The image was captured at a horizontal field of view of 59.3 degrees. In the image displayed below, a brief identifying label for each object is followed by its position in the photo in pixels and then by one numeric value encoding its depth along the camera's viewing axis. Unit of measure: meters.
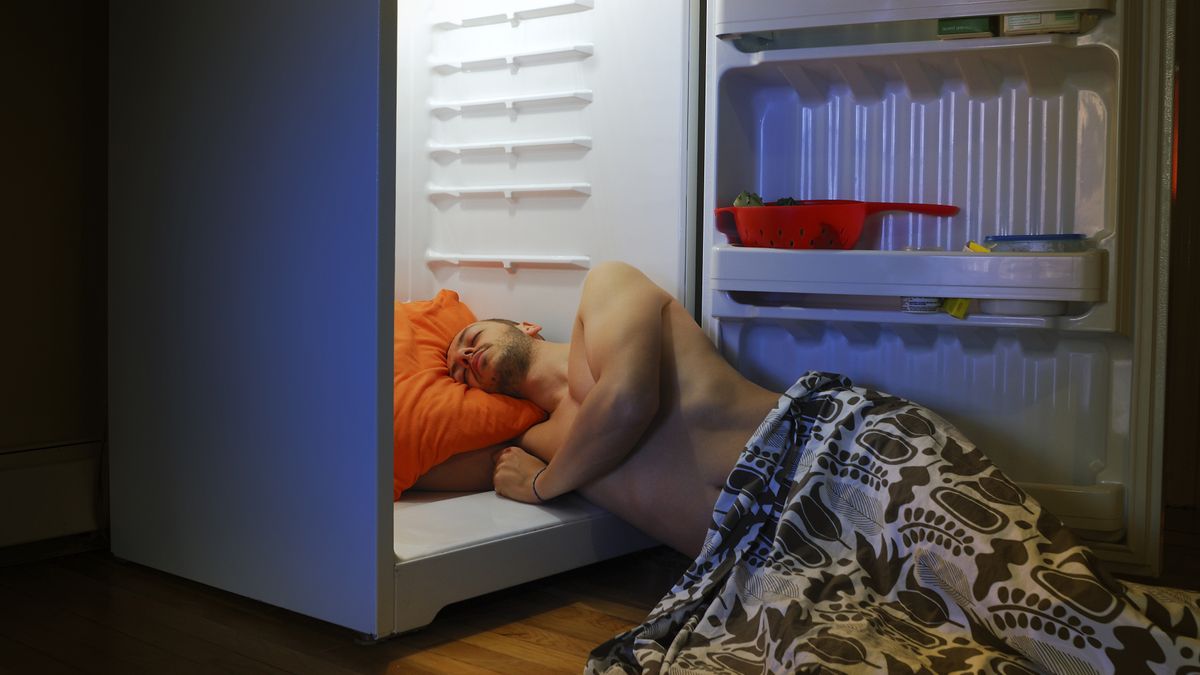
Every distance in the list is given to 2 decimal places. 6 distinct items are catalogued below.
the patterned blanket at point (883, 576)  1.44
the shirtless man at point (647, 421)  2.05
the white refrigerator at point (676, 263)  1.75
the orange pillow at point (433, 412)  2.18
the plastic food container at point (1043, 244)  1.88
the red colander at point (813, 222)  2.04
